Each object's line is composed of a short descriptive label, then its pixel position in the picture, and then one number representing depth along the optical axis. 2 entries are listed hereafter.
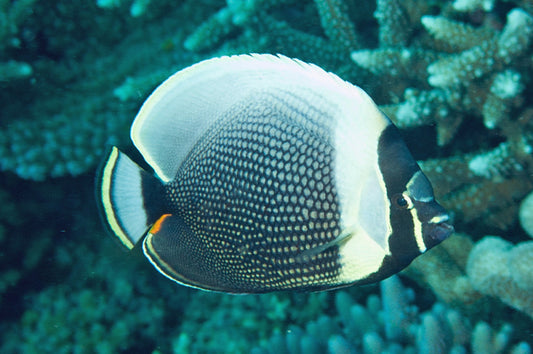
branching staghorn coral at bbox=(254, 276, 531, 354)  0.49
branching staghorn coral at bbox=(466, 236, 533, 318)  0.50
